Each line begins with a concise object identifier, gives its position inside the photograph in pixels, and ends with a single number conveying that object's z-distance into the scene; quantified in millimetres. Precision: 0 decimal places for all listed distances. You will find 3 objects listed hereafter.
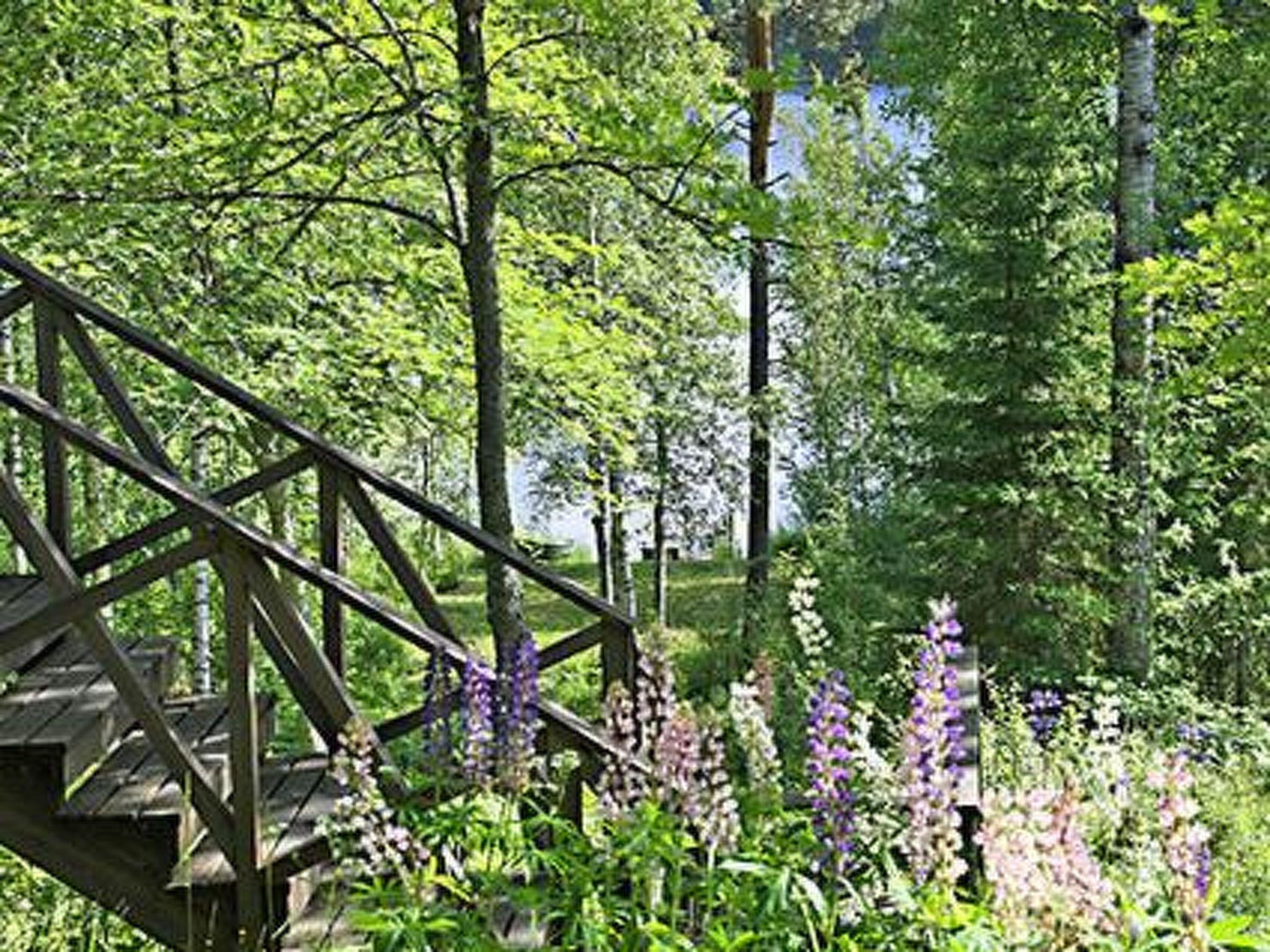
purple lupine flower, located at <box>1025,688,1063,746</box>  4828
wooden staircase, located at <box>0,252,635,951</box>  3641
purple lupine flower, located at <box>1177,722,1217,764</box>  6629
